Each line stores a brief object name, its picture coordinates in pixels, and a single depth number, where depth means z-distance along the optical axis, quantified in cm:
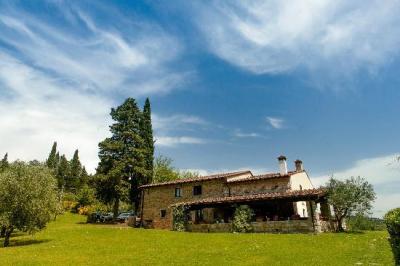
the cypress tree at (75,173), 10012
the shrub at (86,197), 6762
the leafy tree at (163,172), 6894
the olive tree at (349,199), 3734
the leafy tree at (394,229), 939
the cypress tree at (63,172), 9941
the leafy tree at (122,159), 4912
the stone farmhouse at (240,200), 3197
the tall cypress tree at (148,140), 5363
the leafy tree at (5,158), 10562
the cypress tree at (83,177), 9788
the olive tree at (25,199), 2850
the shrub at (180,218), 3838
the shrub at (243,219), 3356
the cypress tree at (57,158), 11908
